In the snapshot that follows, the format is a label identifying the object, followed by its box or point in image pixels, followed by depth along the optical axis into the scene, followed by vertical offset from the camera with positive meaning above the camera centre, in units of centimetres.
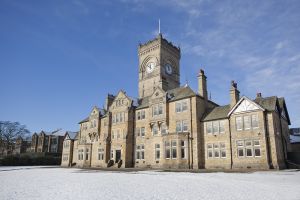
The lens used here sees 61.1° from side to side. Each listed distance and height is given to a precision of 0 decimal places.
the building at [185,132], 3288 +315
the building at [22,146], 10442 +226
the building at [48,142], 9644 +377
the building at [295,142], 5028 +210
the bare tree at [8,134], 8032 +566
